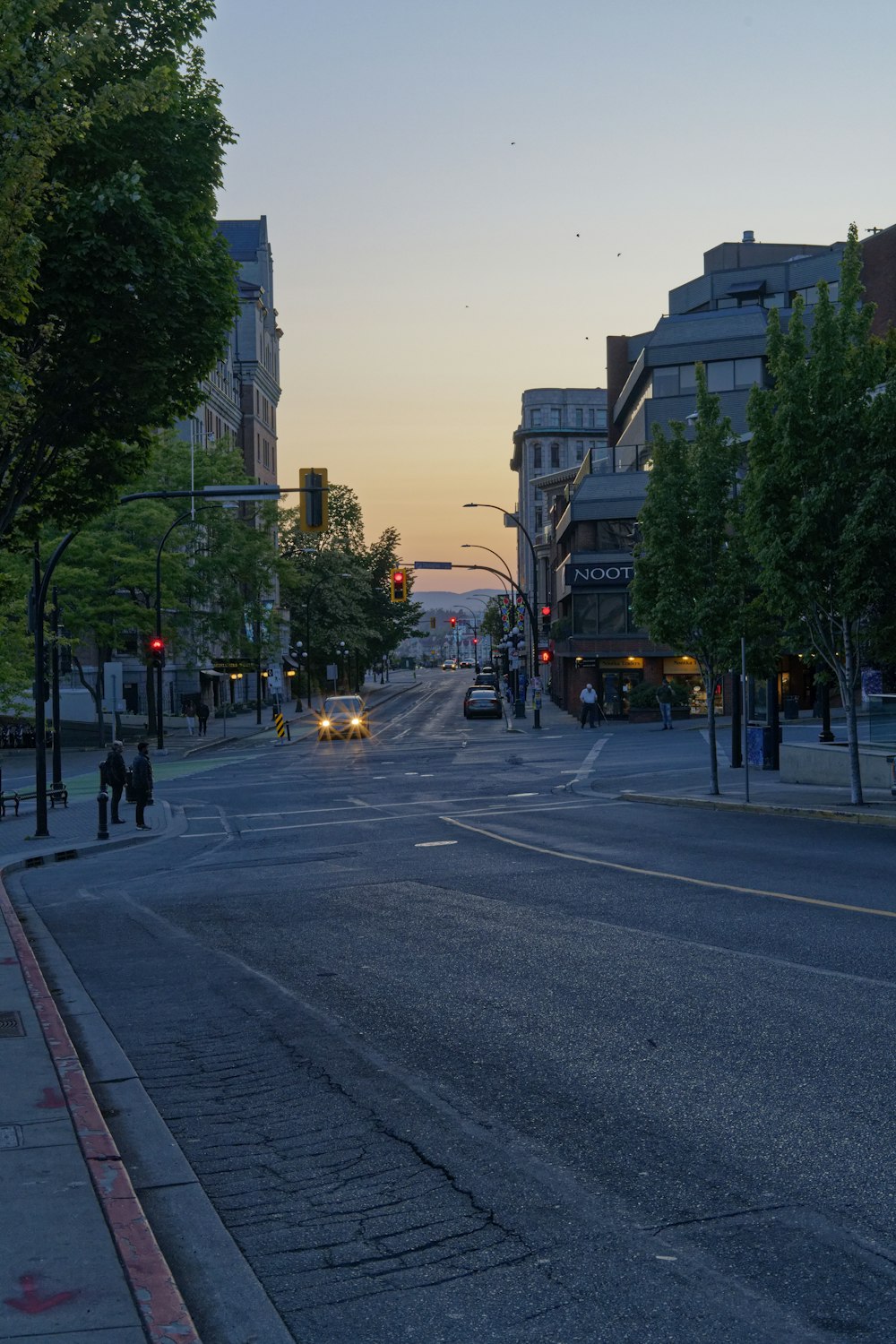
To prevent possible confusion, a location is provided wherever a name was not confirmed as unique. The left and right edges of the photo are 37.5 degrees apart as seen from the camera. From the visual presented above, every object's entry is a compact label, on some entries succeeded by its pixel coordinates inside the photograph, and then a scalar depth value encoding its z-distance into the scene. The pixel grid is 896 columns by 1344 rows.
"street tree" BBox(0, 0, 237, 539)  12.82
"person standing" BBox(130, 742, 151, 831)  26.36
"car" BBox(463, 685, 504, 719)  69.88
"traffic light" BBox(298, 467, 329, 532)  26.55
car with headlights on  59.66
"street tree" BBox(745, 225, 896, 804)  23.06
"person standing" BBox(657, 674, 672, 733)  51.78
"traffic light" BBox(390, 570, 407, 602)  57.00
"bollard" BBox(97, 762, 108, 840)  24.05
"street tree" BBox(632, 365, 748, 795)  26.95
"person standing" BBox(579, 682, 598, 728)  54.97
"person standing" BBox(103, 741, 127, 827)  27.59
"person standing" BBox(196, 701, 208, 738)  62.31
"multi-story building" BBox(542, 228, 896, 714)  64.50
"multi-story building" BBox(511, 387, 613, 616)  156.00
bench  30.85
